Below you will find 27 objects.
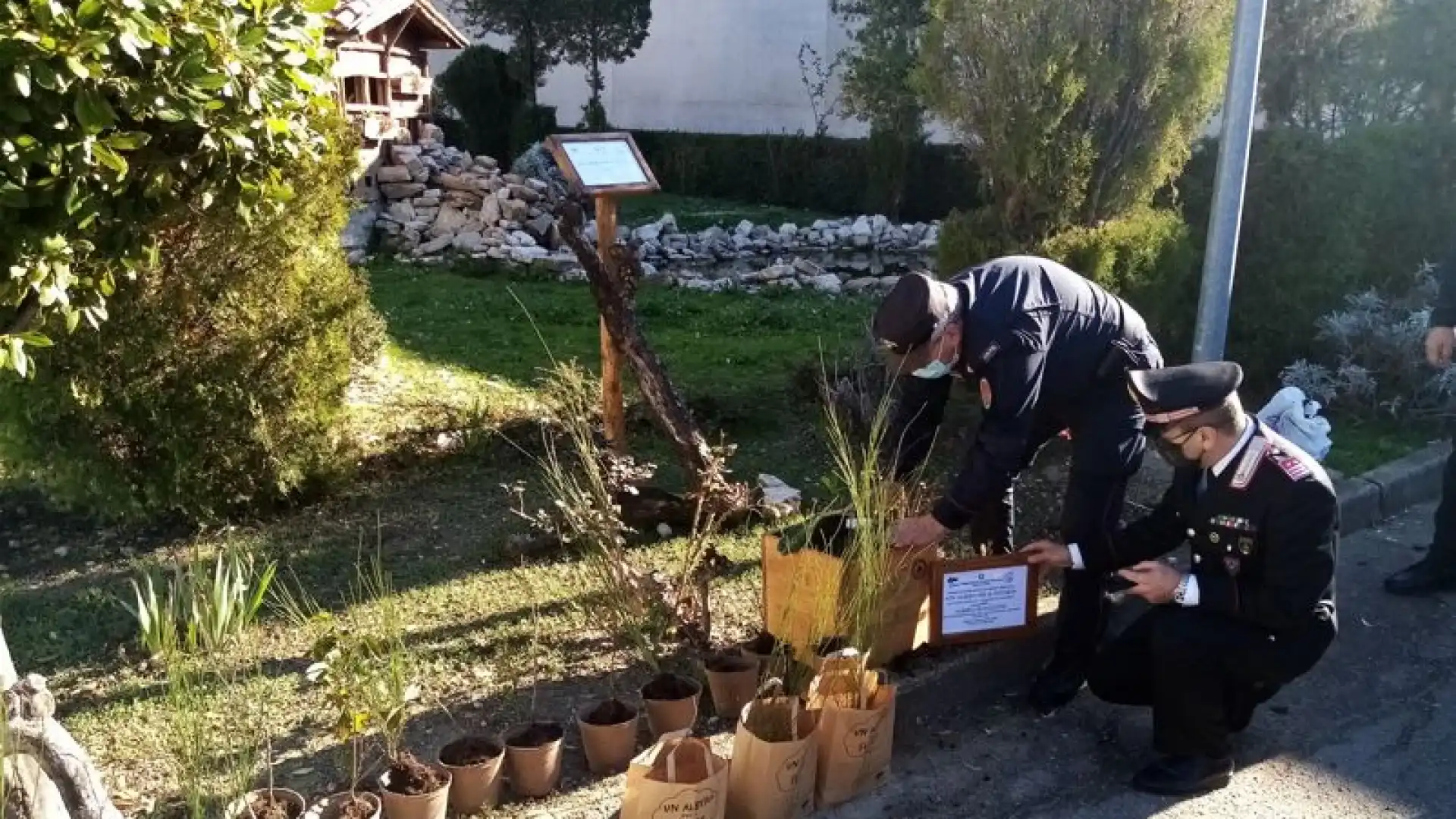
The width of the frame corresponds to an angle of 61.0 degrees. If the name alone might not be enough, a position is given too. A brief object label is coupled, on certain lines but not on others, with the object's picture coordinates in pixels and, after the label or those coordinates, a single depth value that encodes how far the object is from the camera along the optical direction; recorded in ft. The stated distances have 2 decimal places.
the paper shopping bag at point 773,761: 10.65
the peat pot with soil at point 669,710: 11.91
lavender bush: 23.03
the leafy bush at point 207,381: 15.60
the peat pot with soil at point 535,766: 11.06
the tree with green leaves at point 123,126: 7.64
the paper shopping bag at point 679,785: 9.86
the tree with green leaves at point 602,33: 76.59
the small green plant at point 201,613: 10.25
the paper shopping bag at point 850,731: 11.21
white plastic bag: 17.15
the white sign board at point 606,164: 15.62
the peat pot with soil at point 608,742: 11.48
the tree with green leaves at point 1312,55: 27.43
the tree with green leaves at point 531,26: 75.77
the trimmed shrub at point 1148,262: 20.10
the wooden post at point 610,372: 16.10
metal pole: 16.80
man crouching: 11.21
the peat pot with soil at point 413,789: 10.11
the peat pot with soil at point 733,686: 12.46
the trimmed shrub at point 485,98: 66.80
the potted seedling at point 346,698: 10.02
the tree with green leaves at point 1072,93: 19.47
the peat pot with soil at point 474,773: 10.65
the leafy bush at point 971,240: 20.42
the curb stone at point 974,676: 13.28
